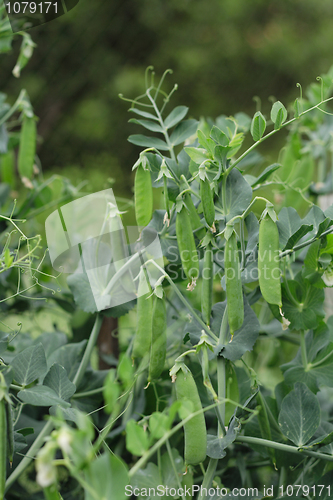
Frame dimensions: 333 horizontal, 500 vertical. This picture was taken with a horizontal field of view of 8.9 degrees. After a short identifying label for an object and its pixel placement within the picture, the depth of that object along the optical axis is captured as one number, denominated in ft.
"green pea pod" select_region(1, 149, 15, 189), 7.29
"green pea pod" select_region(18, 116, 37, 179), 6.50
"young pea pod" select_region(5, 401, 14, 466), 5.42
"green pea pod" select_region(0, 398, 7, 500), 5.38
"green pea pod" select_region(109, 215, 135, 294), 5.84
